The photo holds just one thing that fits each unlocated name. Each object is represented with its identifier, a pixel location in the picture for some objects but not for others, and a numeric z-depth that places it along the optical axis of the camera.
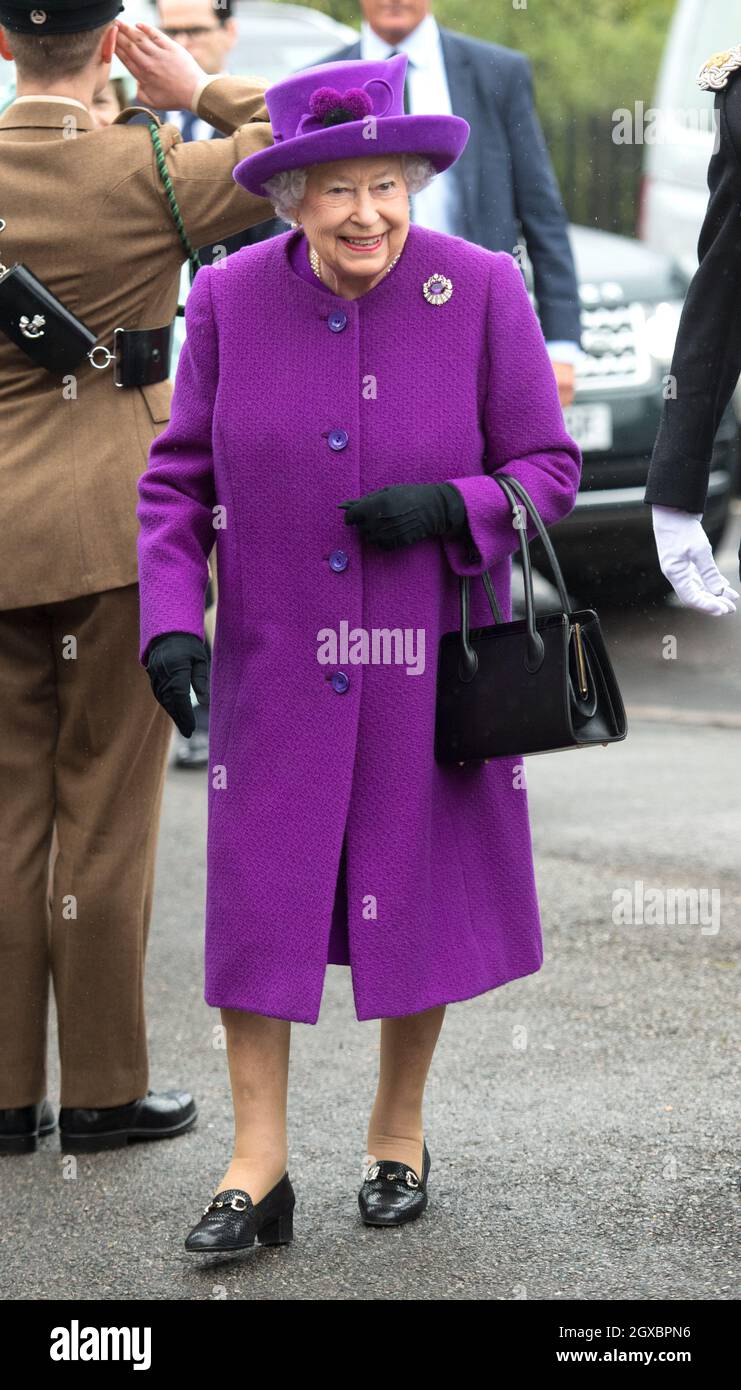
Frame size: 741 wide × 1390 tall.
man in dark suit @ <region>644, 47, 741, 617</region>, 6.54
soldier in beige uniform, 7.43
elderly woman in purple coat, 6.82
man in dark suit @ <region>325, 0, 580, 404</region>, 10.71
